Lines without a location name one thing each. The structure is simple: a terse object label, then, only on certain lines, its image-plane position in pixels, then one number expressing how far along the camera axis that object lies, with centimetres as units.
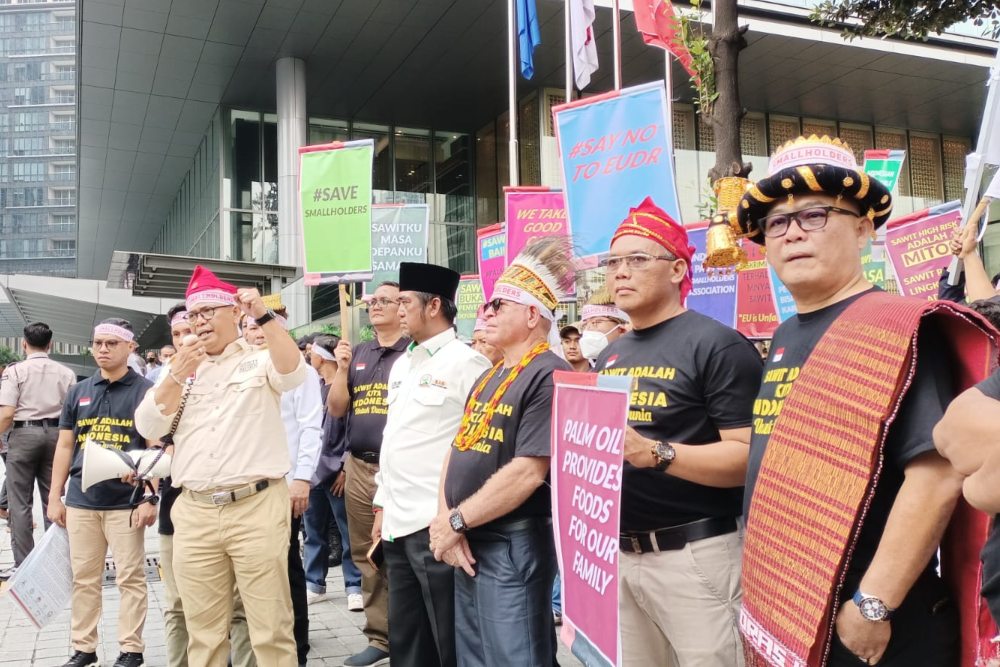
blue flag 1216
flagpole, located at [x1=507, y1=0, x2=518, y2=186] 1109
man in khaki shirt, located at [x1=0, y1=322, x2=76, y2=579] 788
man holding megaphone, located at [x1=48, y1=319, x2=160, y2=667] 537
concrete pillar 1942
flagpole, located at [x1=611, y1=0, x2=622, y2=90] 959
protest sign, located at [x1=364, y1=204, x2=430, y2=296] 878
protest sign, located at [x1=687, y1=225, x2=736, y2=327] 666
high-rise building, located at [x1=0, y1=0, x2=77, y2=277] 10619
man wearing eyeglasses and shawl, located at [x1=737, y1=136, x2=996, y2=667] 202
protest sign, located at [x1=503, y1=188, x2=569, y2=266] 812
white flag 1074
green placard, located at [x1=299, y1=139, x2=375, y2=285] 666
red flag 891
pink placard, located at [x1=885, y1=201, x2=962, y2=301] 651
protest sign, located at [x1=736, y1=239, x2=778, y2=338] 651
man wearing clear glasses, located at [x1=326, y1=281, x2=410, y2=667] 602
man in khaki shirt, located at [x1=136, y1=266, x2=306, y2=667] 443
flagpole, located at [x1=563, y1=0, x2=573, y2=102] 1048
